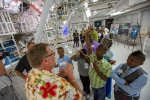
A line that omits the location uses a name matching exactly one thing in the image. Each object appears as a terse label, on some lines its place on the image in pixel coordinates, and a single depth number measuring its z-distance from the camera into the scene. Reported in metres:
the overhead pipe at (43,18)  1.91
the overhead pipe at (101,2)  3.48
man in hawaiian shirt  0.62
